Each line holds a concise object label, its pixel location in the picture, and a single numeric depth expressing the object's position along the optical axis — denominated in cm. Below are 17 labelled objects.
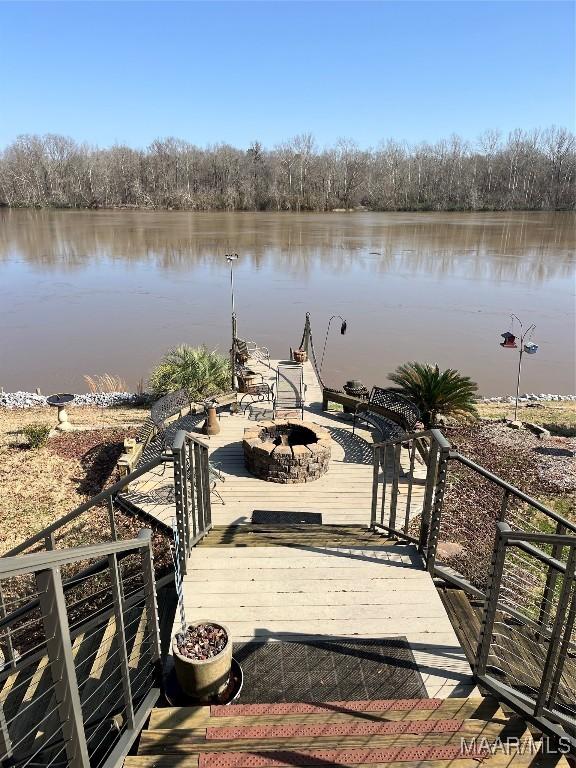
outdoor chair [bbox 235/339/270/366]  1241
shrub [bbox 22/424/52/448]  949
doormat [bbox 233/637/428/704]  304
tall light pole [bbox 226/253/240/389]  1109
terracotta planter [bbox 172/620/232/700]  286
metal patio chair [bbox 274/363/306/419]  991
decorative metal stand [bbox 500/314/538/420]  1080
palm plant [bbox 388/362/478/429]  1002
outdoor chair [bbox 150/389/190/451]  852
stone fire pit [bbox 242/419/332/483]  720
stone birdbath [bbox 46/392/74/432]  1038
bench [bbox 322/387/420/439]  852
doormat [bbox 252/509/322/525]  628
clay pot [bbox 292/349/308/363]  1318
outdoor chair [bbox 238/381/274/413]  1044
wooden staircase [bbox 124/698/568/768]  241
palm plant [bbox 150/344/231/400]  1201
